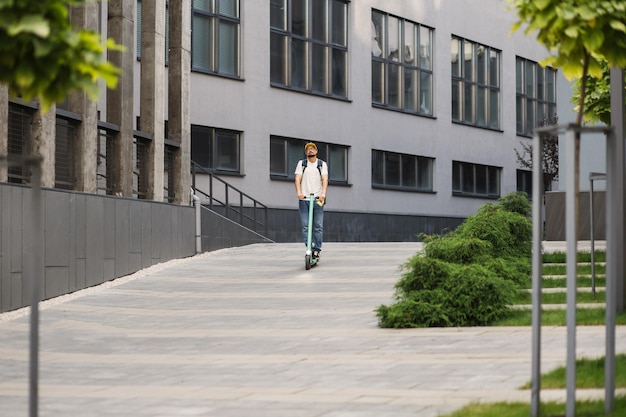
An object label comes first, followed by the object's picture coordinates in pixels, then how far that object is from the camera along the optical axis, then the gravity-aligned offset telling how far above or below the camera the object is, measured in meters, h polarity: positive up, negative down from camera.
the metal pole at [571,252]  6.14 -0.13
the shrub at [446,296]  11.66 -0.70
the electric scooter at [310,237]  18.30 -0.14
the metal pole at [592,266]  12.96 -0.43
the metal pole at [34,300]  5.12 -0.33
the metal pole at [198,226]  23.05 +0.05
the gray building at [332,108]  21.70 +3.63
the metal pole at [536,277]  6.23 -0.27
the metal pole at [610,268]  6.31 -0.22
